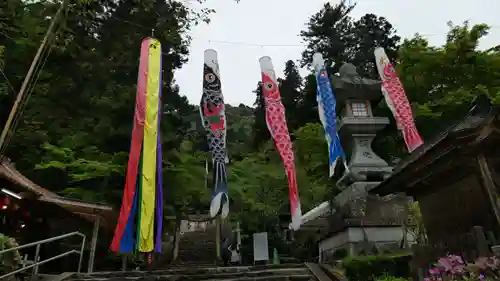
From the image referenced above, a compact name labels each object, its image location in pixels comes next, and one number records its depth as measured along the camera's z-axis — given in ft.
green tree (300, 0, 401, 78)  82.94
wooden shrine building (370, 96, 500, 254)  15.33
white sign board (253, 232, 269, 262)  45.88
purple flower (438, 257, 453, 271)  14.05
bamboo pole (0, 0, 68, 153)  15.66
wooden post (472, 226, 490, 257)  15.01
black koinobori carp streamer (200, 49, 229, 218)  38.47
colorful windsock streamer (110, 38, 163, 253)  32.68
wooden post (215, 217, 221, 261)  51.01
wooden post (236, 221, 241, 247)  59.06
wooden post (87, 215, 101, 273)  31.96
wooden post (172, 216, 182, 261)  57.85
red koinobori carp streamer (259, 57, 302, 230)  37.11
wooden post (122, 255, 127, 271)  41.47
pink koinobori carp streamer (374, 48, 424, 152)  40.57
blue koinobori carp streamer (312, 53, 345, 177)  34.83
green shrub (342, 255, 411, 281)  22.49
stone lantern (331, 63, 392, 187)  34.40
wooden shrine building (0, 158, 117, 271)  30.53
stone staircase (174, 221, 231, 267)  59.21
